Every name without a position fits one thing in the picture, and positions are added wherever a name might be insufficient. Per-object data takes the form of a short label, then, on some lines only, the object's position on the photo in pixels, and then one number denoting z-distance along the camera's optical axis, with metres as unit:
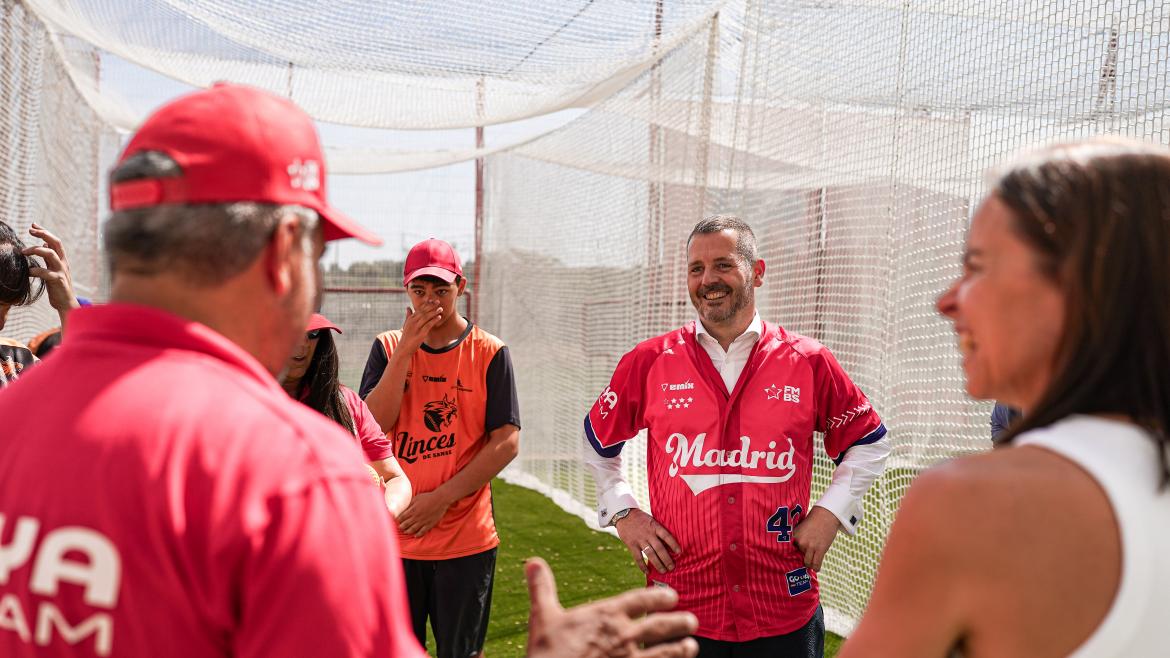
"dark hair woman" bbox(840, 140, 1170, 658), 0.95
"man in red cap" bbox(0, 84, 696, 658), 0.94
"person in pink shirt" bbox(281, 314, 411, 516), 2.90
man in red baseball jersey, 2.91
